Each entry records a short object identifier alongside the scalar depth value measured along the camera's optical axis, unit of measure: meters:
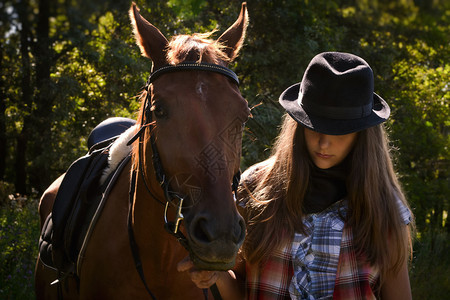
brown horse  1.69
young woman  2.07
